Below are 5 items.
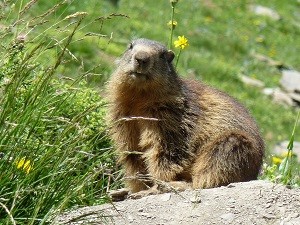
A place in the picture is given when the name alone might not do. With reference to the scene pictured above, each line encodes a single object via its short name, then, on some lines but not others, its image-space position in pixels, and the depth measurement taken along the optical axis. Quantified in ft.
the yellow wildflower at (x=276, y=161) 54.95
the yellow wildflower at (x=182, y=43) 49.06
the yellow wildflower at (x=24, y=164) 32.48
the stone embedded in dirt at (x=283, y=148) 90.43
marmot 43.45
